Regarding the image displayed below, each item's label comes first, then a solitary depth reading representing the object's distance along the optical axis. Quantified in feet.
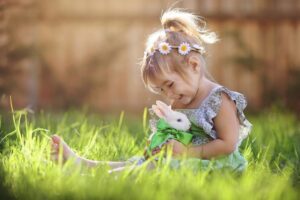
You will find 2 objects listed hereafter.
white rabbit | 10.26
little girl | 10.14
